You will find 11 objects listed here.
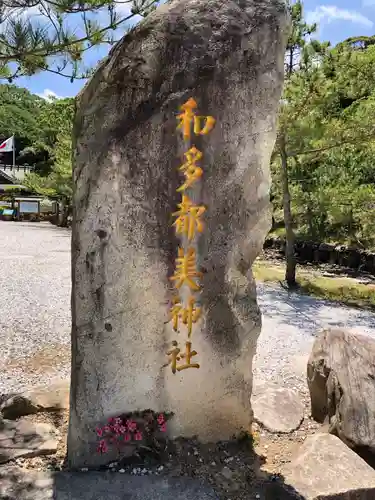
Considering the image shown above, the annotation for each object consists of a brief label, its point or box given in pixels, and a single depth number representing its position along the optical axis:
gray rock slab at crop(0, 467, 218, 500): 2.71
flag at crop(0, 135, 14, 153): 25.98
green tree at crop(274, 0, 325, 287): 9.51
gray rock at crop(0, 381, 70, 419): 3.81
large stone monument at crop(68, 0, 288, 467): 2.83
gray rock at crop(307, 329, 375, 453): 3.26
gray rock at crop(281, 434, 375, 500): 2.72
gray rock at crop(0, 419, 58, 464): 3.16
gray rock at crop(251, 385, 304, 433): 3.77
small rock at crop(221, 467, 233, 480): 2.98
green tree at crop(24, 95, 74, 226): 18.78
